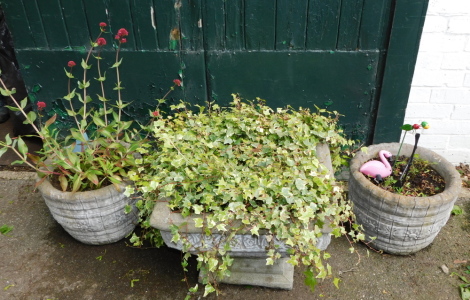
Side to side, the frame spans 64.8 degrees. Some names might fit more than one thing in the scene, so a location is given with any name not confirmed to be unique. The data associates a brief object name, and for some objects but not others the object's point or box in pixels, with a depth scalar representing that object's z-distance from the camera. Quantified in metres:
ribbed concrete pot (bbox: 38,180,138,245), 2.31
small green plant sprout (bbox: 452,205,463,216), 2.88
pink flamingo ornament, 2.47
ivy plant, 1.76
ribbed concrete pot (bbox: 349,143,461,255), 2.26
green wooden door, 2.61
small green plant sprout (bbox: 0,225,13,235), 2.80
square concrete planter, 1.80
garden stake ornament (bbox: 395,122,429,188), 2.48
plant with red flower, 2.23
